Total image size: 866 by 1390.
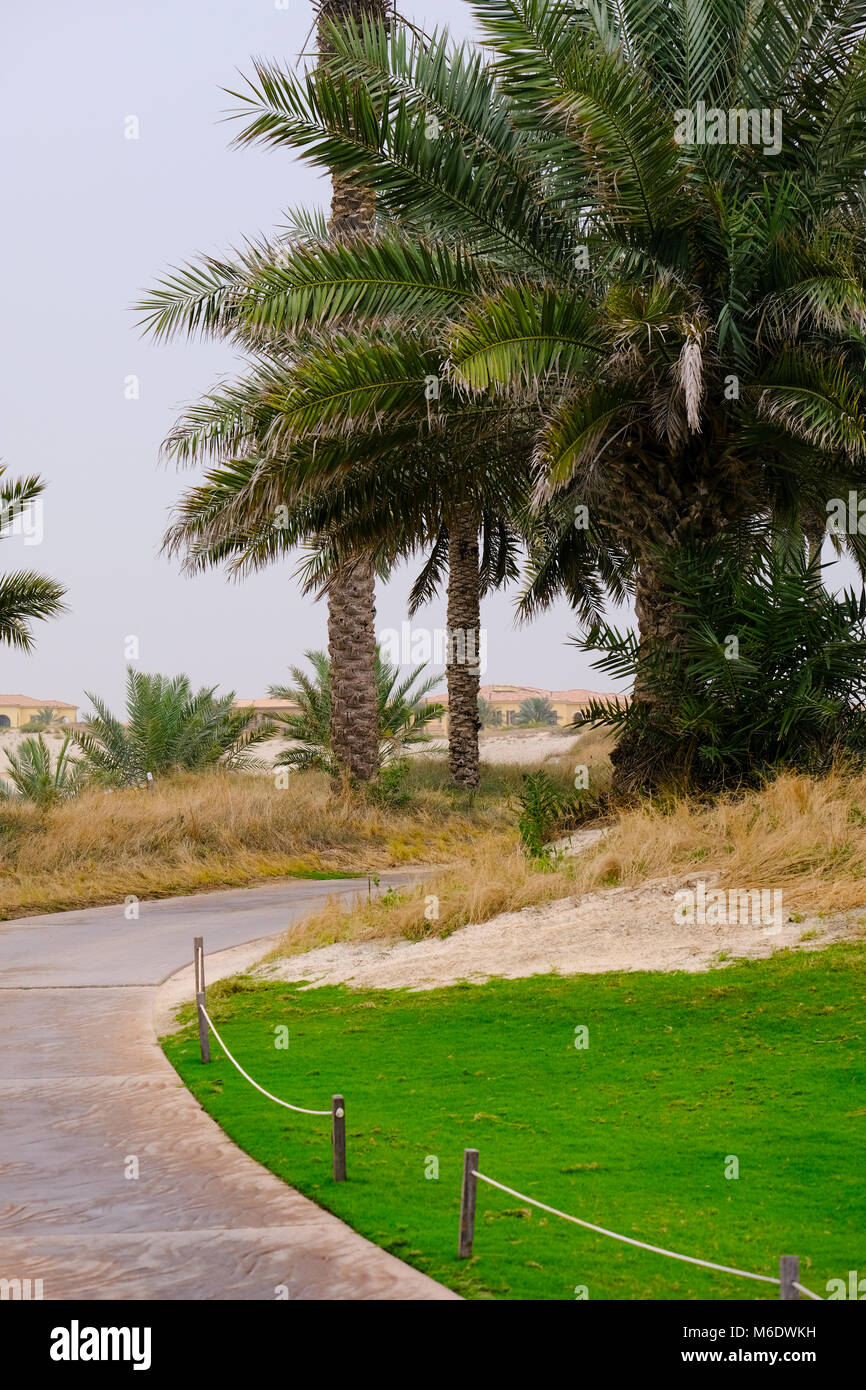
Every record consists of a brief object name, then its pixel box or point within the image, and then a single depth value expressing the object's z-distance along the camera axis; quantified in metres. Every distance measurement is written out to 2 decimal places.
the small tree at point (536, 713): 92.19
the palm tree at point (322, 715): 29.52
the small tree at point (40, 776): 22.50
